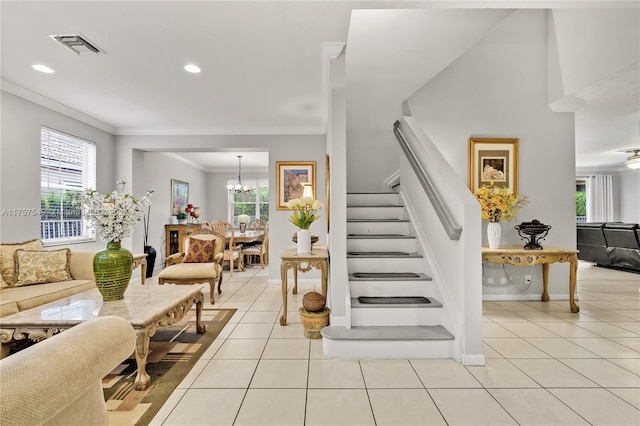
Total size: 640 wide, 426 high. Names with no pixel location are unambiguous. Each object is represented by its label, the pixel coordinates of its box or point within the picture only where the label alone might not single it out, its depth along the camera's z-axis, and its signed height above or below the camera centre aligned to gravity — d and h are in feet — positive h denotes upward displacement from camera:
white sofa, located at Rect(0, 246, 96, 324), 8.87 -2.32
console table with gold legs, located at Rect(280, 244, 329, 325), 10.24 -1.56
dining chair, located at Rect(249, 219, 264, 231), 28.53 -0.98
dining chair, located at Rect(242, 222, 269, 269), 22.20 -2.52
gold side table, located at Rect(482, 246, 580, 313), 11.73 -1.56
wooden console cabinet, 23.06 -1.63
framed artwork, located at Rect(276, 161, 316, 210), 17.85 +2.16
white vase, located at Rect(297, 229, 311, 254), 10.91 -0.94
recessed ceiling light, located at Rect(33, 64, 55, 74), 10.34 +4.81
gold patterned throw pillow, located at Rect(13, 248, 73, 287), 10.43 -1.75
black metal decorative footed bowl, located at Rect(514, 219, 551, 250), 12.11 -0.60
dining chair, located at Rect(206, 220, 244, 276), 19.74 -2.39
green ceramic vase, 8.06 -1.43
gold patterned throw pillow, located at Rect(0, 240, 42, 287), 10.27 -1.54
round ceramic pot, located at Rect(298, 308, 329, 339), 9.53 -3.20
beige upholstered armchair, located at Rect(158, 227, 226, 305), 13.05 -2.14
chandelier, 27.94 +2.48
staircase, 8.23 -2.50
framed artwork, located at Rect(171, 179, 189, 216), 24.57 +1.57
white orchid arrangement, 8.05 +0.04
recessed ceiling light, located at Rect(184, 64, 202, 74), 10.39 +4.83
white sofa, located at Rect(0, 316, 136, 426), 2.15 -1.25
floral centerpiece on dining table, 27.55 -0.42
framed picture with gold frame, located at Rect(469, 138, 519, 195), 13.52 +2.10
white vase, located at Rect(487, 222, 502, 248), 12.14 -0.74
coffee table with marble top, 6.81 -2.29
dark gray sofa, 20.01 -2.00
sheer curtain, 32.86 +1.69
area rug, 6.06 -3.73
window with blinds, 13.26 +1.51
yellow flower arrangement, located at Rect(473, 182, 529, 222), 12.12 +0.40
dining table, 22.08 -1.62
